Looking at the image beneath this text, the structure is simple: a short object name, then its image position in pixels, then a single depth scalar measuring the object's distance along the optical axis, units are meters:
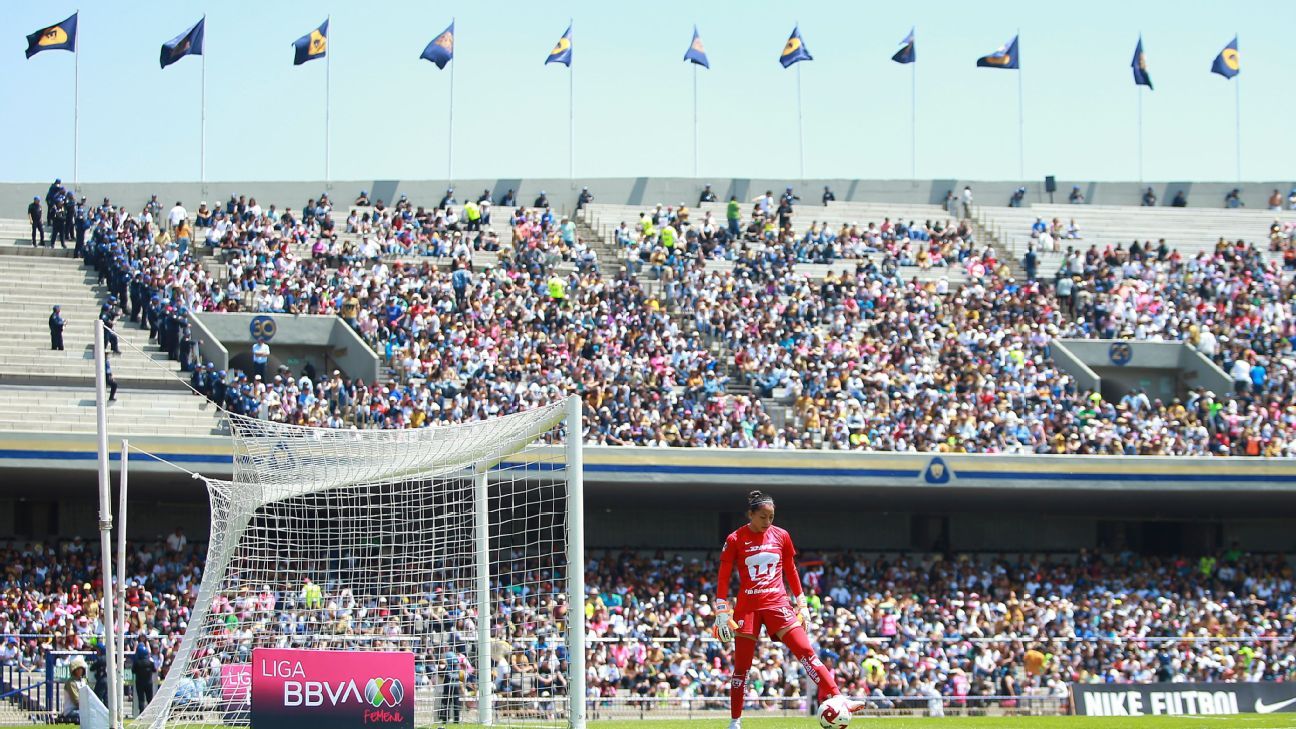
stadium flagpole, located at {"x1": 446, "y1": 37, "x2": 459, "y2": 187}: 52.62
